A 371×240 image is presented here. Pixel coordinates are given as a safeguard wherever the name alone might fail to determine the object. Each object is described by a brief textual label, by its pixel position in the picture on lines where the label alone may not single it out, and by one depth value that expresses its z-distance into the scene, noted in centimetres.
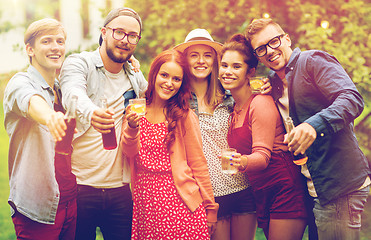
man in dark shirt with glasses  297
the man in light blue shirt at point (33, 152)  295
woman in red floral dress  314
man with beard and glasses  333
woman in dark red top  317
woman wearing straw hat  345
